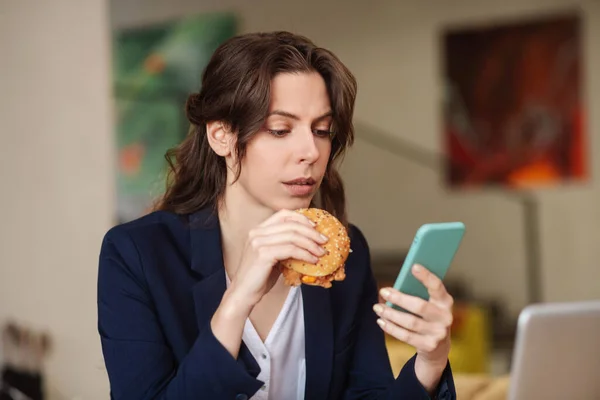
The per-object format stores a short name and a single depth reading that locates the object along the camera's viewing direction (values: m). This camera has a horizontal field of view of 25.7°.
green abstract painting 9.24
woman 1.49
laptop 1.44
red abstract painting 8.47
